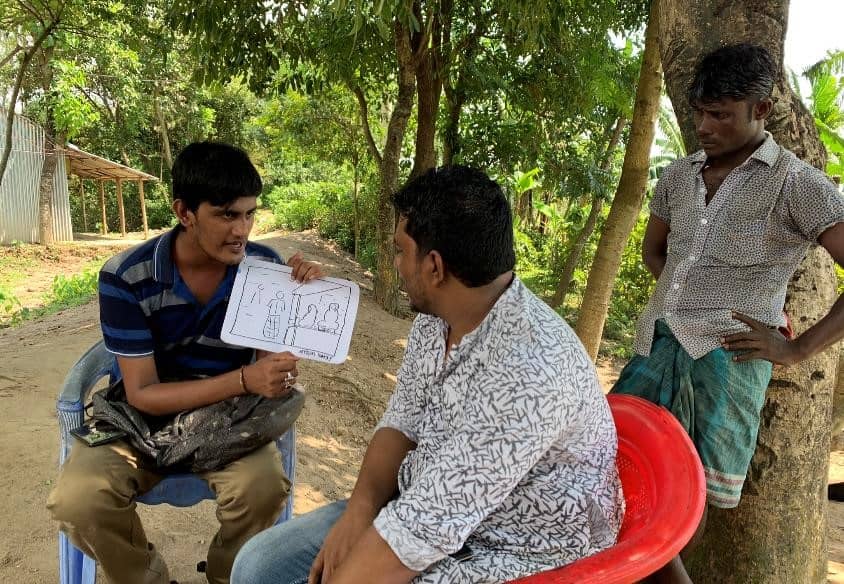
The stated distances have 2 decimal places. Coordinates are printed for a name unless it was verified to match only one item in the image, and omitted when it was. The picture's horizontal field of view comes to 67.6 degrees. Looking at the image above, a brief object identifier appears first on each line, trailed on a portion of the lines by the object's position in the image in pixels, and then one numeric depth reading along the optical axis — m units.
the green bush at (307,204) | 15.88
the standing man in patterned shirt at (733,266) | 1.71
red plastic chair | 1.26
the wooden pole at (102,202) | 18.95
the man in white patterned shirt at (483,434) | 1.21
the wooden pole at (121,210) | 18.88
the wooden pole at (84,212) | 21.16
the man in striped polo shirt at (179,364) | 1.96
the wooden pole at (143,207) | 18.55
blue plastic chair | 2.08
